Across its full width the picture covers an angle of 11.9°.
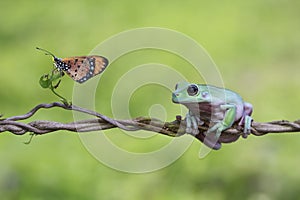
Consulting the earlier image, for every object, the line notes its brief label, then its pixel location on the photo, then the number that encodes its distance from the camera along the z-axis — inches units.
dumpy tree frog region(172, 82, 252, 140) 43.1
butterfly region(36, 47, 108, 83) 42.1
